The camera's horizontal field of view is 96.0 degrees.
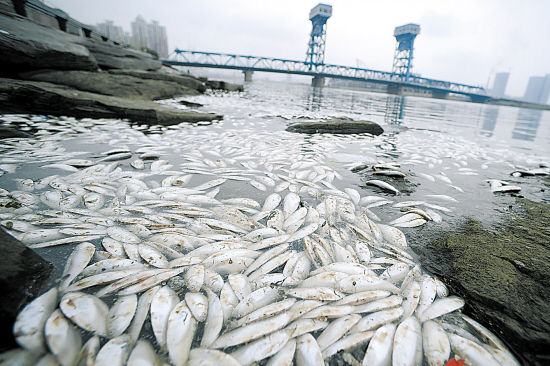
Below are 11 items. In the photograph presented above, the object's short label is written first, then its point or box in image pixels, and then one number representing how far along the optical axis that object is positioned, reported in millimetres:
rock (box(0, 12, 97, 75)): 5055
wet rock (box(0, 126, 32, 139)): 2694
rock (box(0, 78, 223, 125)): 3896
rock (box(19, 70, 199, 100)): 5508
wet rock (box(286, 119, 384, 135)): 4723
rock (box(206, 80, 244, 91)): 15874
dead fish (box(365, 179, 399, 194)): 2131
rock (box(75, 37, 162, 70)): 9625
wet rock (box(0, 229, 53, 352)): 731
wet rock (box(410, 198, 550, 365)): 867
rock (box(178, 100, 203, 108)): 7248
